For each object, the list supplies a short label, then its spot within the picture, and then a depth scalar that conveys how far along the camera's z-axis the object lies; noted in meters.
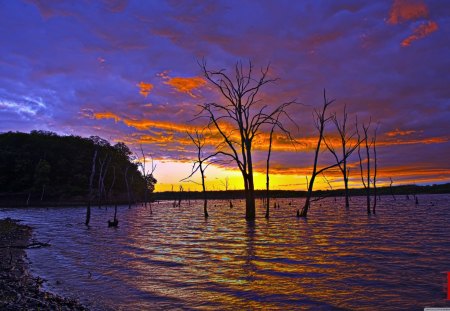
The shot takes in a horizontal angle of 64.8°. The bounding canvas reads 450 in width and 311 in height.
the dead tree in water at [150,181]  139.07
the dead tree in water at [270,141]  35.13
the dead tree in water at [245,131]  35.88
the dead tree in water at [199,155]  48.00
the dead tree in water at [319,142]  38.75
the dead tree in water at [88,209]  34.21
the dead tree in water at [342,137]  43.20
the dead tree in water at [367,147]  47.97
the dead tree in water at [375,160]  48.88
